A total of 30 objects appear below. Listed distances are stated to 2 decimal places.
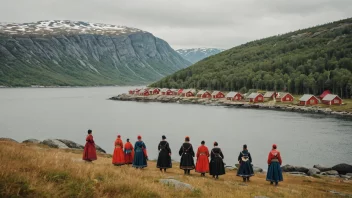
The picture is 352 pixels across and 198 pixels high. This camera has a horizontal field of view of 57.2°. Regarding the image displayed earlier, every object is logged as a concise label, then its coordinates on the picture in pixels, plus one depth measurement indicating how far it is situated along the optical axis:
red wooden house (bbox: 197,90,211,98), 186.11
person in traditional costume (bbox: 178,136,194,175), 24.78
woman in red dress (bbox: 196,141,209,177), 24.50
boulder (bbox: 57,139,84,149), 46.22
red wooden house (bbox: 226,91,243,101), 170.50
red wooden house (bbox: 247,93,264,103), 158.25
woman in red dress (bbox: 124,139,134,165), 26.31
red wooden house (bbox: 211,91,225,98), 181.41
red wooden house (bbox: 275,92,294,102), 149.75
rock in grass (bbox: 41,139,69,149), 41.90
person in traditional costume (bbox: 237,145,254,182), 24.39
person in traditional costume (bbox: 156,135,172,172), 25.12
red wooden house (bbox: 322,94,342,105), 130.00
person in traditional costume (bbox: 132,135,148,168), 25.36
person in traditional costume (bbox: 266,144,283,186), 23.70
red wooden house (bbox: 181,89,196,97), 194.77
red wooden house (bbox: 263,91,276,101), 159.88
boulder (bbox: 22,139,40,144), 44.70
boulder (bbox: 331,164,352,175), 39.25
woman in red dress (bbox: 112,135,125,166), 26.03
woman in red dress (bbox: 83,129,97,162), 25.84
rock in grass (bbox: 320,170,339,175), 37.59
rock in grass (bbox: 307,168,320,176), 36.00
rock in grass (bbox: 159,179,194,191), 14.78
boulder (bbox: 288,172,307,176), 35.81
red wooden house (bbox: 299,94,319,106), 137.75
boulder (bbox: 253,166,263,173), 36.56
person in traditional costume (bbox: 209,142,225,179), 24.27
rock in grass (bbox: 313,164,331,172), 39.97
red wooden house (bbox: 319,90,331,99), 148.45
